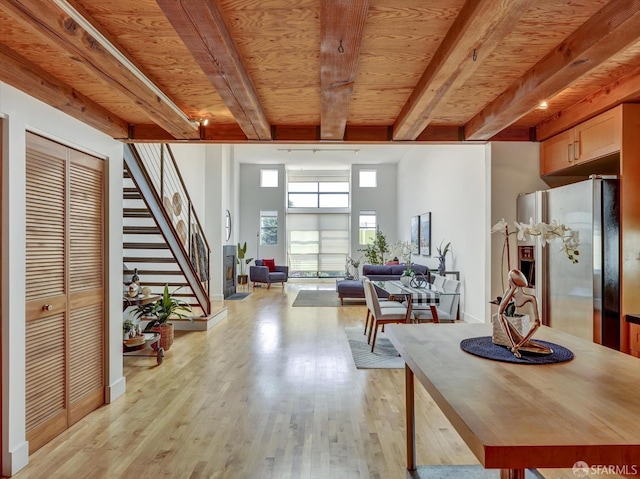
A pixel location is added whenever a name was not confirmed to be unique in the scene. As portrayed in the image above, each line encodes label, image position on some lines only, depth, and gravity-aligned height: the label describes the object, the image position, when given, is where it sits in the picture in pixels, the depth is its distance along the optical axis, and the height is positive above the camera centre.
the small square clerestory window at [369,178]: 13.17 +1.95
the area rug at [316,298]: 8.62 -1.37
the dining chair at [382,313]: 4.60 -0.85
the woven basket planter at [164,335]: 4.69 -1.12
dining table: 4.59 -0.65
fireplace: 9.45 -0.77
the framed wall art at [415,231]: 9.79 +0.19
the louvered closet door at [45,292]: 2.49 -0.34
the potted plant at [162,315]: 4.70 -0.90
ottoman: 8.41 -1.05
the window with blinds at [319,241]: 13.58 -0.09
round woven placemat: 1.62 -0.48
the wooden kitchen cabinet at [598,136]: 3.15 +0.84
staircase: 4.26 +0.10
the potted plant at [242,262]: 11.74 -0.70
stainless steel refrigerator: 3.15 -0.25
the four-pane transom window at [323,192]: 13.64 +1.55
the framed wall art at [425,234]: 8.87 +0.10
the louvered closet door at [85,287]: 2.91 -0.36
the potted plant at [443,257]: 7.39 -0.35
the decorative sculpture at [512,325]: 1.72 -0.35
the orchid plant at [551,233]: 1.85 +0.02
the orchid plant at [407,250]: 6.10 -0.18
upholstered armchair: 10.95 -0.99
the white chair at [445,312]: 4.90 -0.89
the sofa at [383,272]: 8.34 -0.69
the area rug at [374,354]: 4.23 -1.31
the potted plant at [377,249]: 11.19 -0.31
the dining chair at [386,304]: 4.94 -0.82
